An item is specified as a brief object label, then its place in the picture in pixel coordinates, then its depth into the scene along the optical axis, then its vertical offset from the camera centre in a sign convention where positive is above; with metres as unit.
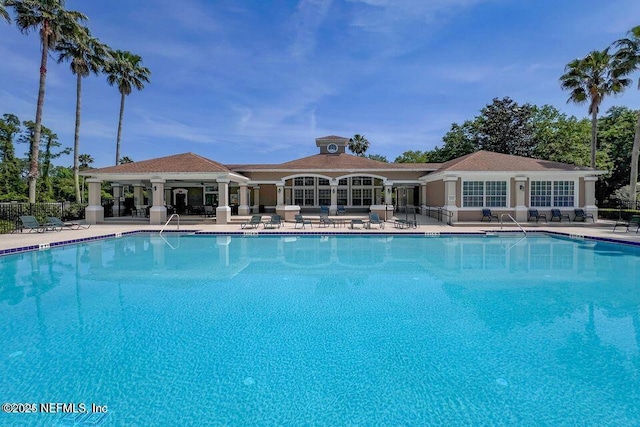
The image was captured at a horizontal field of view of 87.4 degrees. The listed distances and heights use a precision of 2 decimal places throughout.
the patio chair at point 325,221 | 22.08 -0.93
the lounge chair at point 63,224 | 19.86 -0.98
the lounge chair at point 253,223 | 21.34 -0.99
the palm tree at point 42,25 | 21.31 +12.23
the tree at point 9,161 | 45.72 +6.99
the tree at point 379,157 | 68.85 +10.36
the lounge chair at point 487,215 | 22.56 -0.63
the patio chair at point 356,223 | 21.23 -1.08
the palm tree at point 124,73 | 32.50 +13.50
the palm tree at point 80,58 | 27.58 +12.88
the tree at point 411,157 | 62.18 +9.51
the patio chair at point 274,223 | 21.64 -1.02
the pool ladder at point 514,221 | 19.39 -1.03
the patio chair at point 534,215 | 22.71 -0.66
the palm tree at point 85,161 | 55.44 +8.07
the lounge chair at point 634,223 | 18.38 -1.04
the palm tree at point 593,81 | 26.08 +9.93
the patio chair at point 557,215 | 22.88 -0.68
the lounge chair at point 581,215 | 22.72 -0.69
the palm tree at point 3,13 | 16.93 +10.11
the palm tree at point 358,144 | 58.00 +10.89
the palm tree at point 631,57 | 23.95 +10.71
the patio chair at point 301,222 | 22.31 -1.03
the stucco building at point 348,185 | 22.97 +1.75
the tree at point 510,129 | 38.34 +8.90
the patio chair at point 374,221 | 21.34 -0.91
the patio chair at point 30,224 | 18.98 -0.82
